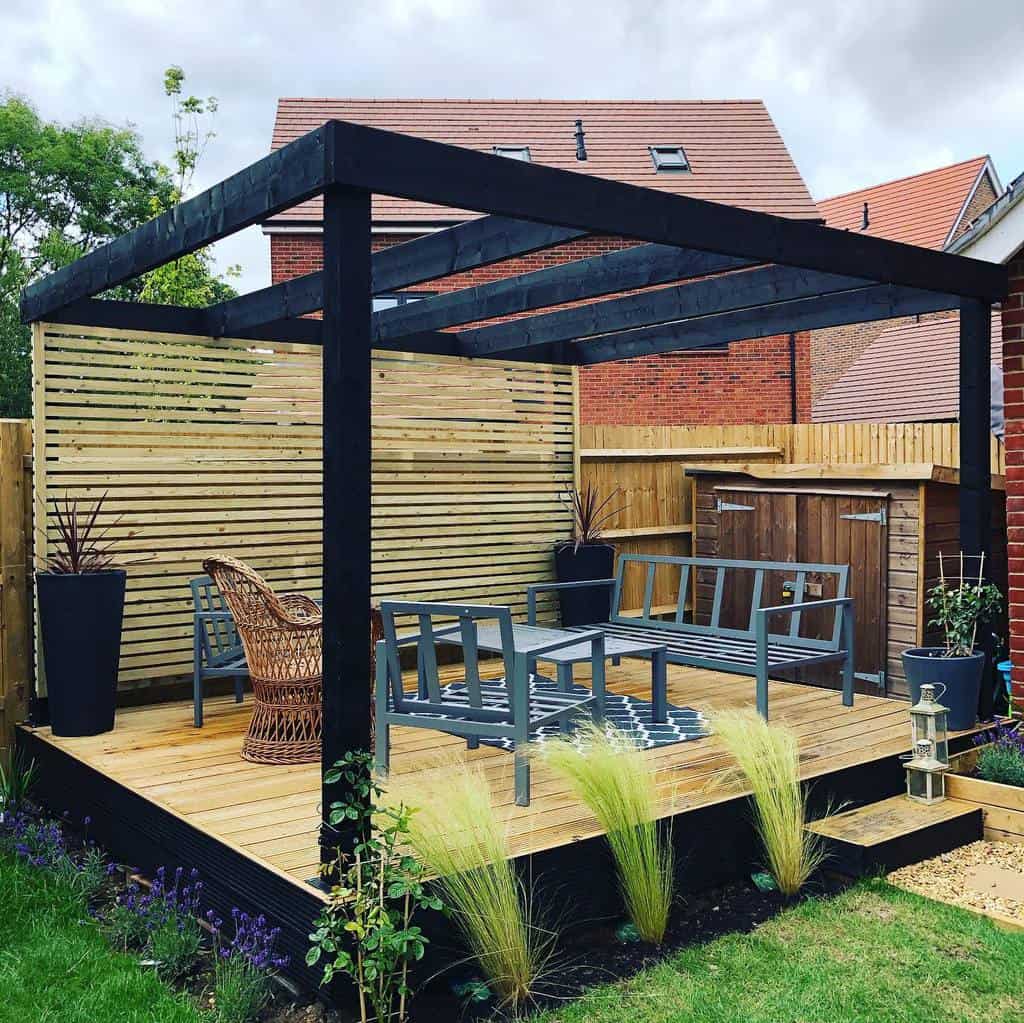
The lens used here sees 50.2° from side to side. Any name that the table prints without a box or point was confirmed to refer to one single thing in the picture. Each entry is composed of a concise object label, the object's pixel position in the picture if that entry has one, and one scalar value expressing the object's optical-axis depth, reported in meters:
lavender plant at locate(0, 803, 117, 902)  4.47
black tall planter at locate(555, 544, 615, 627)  7.64
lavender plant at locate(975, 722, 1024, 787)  4.86
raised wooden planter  4.69
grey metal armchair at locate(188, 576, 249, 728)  5.57
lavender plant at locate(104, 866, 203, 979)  3.71
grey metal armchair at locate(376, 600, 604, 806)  4.14
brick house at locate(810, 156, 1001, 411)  18.34
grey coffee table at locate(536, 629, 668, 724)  4.96
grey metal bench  5.43
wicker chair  4.84
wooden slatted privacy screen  6.08
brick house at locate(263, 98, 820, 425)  14.49
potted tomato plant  5.24
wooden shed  7.01
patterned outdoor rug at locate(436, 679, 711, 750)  5.14
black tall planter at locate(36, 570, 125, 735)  5.39
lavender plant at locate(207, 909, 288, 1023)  3.30
